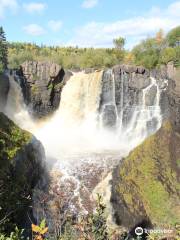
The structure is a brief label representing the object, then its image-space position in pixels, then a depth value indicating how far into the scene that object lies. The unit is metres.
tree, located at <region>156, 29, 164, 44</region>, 58.09
